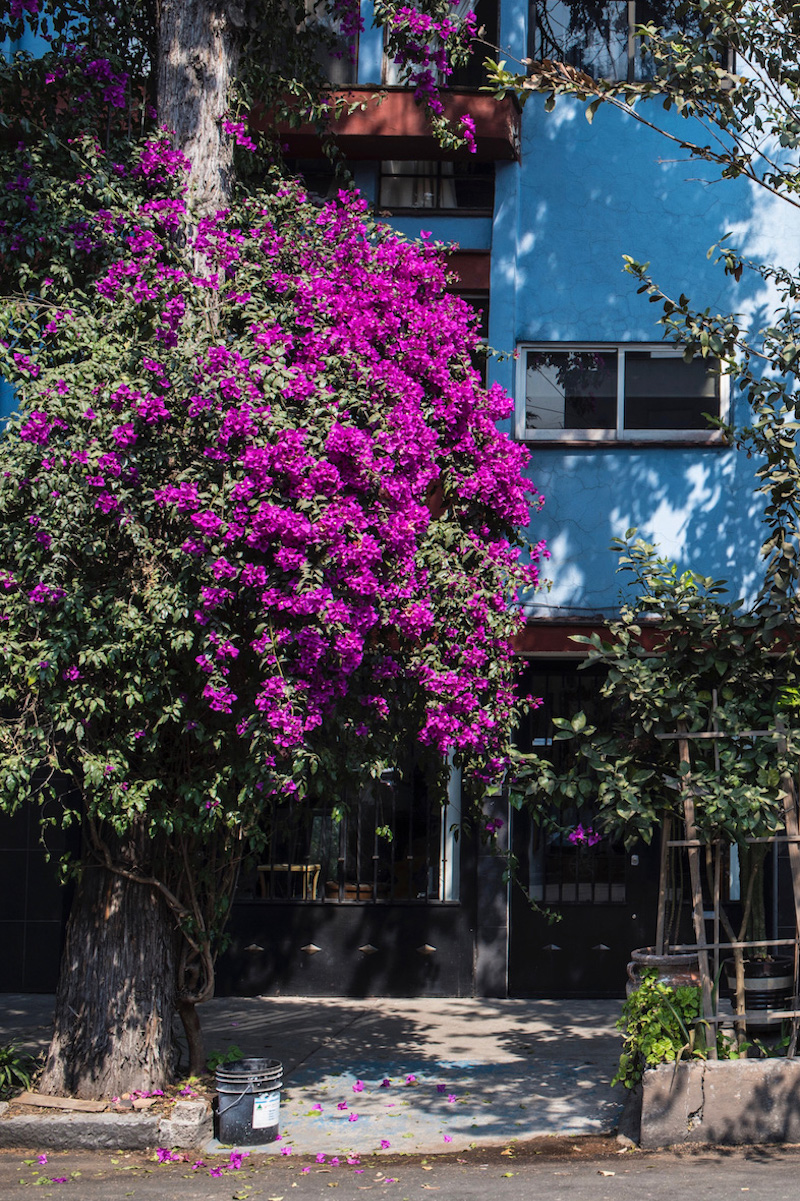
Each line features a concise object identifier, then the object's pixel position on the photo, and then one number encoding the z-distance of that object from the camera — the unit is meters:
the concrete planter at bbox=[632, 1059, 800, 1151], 7.02
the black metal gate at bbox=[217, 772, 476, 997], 11.11
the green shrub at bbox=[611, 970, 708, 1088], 7.12
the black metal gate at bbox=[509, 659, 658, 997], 11.20
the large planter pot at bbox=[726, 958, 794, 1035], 7.47
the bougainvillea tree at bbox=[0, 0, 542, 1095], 6.75
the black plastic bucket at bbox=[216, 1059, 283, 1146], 7.23
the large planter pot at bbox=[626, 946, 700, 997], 7.39
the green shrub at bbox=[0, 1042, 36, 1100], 7.64
